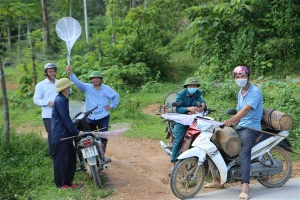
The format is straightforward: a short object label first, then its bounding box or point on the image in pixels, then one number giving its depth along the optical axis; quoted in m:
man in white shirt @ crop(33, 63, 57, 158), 6.79
